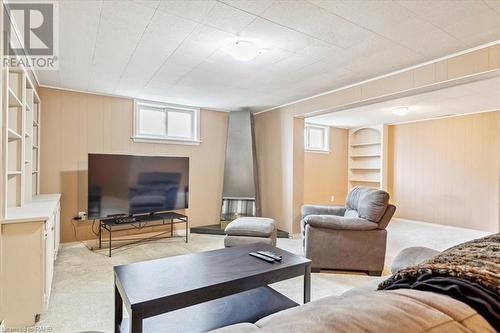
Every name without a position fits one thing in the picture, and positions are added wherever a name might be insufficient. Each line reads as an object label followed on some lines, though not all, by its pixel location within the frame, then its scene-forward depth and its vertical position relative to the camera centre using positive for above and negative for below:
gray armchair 2.97 -0.78
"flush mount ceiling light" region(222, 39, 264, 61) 2.48 +1.12
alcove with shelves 6.79 +0.31
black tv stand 3.91 -0.85
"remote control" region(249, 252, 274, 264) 2.03 -0.69
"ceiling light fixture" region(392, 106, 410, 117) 4.96 +1.08
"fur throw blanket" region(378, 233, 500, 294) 0.69 -0.29
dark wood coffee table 1.49 -0.72
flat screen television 3.79 -0.26
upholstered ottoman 3.29 -0.80
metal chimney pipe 5.17 -0.09
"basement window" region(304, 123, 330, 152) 6.93 +0.79
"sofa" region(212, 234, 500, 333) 0.52 -0.30
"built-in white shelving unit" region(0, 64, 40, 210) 2.50 +0.26
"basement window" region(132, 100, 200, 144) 4.65 +0.80
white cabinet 1.98 -0.76
